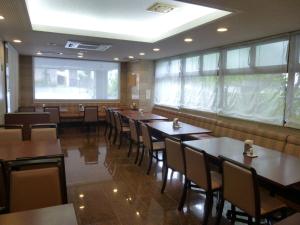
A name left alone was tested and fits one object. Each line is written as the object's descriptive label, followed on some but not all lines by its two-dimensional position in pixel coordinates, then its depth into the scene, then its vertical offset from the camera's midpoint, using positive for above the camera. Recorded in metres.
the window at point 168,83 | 6.91 +0.26
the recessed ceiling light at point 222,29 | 3.59 +0.96
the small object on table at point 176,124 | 4.52 -0.63
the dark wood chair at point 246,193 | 2.01 -0.91
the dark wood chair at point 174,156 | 2.96 -0.85
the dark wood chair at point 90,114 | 7.34 -0.75
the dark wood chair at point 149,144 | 4.09 -0.93
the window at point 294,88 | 3.71 +0.08
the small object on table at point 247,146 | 2.81 -0.63
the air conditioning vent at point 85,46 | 4.93 +0.95
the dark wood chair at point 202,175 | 2.51 -0.92
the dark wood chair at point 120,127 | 5.77 -0.92
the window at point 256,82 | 3.99 +0.20
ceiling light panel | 3.46 +1.24
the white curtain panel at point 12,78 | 5.28 +0.26
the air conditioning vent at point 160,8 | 3.40 +1.23
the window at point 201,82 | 5.49 +0.22
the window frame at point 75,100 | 7.77 -0.37
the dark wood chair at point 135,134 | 4.68 -0.88
